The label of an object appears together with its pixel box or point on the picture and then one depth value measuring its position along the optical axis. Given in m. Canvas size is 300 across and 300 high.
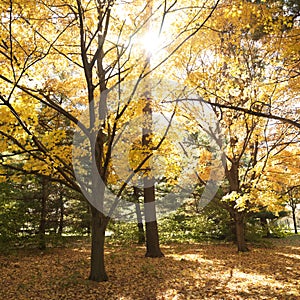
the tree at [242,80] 6.09
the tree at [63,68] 5.18
